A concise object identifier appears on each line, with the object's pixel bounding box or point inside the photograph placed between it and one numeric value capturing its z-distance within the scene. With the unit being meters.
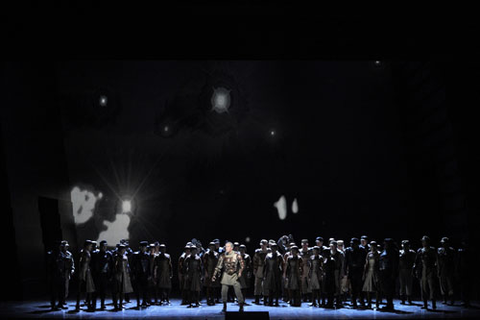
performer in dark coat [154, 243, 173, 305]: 14.27
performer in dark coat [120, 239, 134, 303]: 13.55
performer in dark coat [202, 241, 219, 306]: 14.56
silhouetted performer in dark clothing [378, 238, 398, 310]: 12.21
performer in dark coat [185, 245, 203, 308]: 14.08
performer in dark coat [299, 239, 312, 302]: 14.02
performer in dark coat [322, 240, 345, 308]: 12.95
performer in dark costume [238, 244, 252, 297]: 14.72
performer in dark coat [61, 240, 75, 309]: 13.10
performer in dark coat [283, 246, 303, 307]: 13.77
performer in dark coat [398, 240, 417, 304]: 13.67
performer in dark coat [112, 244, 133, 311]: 13.08
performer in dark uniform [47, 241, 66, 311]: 12.80
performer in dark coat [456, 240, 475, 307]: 13.12
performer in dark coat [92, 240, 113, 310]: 12.79
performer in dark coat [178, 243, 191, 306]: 14.37
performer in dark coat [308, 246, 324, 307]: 13.64
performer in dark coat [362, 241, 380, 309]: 12.66
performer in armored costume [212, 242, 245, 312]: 12.29
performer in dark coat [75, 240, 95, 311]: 12.78
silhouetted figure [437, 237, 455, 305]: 13.20
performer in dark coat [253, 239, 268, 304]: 14.49
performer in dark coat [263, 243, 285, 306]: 13.93
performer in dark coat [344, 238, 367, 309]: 12.86
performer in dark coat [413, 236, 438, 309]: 12.84
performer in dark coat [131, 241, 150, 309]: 13.61
